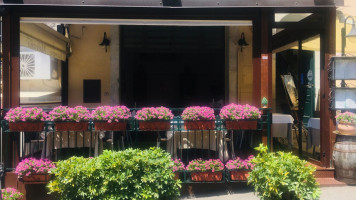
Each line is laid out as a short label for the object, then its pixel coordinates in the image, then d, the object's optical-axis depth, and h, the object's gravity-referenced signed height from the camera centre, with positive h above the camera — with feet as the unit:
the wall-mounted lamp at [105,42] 30.63 +4.98
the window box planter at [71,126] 18.58 -1.54
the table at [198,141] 20.02 -2.57
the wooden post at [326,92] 20.56 +0.32
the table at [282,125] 26.39 -2.16
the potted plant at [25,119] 18.21 -1.13
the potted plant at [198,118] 18.69 -1.13
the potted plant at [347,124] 19.54 -1.53
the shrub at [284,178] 12.67 -3.06
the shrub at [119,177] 13.08 -3.11
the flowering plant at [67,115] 18.41 -0.93
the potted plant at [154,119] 18.74 -1.18
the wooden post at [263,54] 20.12 +2.56
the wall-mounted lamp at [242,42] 30.58 +4.96
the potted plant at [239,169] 18.69 -3.93
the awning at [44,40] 22.40 +4.24
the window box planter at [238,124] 19.04 -1.49
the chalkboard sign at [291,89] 31.65 +0.77
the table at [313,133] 23.91 -2.52
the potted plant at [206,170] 18.57 -3.95
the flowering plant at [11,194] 17.06 -4.92
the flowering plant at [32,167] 18.01 -3.69
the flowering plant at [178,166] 18.58 -3.77
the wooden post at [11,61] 19.26 +2.07
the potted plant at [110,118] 18.52 -1.11
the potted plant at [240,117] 18.86 -1.08
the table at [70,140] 20.02 -2.50
